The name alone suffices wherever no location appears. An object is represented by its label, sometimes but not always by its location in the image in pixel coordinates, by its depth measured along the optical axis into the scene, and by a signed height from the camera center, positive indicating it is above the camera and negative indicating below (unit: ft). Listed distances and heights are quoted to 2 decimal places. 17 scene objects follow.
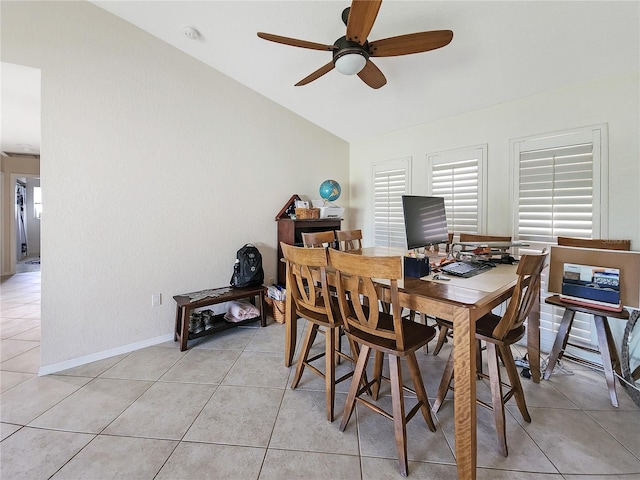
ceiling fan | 5.00 +3.90
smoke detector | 7.76 +5.91
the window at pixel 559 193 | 7.23 +1.14
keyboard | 5.32 -0.79
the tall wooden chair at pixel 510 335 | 4.21 -1.85
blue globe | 11.74 +1.84
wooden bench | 7.99 -2.30
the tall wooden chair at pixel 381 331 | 4.01 -1.79
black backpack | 9.50 -1.37
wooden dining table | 3.71 -1.21
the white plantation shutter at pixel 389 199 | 11.76 +1.52
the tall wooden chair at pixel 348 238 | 8.75 -0.25
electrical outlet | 8.43 -2.19
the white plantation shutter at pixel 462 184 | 9.41 +1.76
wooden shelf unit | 10.69 +0.18
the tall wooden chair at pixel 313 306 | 4.90 -1.62
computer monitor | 6.07 +0.26
